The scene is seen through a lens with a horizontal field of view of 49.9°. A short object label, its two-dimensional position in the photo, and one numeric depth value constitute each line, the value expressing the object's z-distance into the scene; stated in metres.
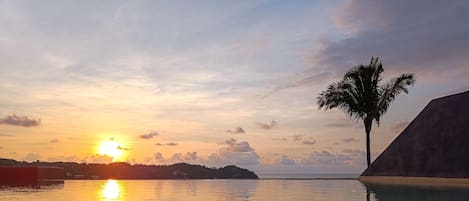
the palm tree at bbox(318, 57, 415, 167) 38.66
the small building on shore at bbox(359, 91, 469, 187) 26.59
